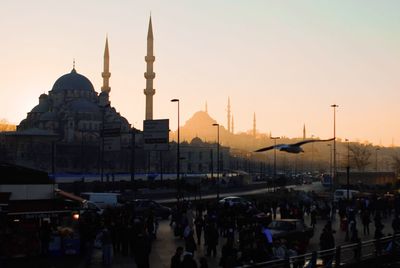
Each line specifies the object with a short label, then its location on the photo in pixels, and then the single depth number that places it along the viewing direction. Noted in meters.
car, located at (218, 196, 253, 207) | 34.96
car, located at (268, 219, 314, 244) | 19.83
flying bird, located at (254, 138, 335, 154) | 20.28
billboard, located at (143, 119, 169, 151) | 29.55
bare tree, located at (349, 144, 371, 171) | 94.03
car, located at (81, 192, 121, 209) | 30.66
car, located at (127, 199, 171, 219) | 29.27
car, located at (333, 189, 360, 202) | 43.53
